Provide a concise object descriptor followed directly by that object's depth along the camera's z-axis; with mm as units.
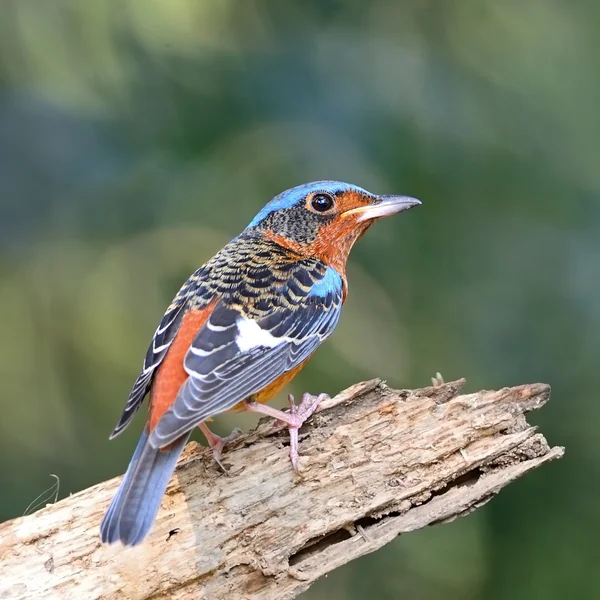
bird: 6383
